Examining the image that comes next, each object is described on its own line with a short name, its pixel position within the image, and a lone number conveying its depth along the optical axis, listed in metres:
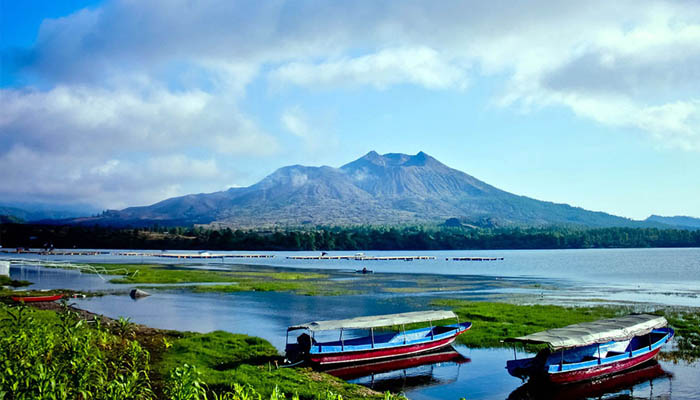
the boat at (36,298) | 48.37
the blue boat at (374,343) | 29.22
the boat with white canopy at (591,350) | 27.48
